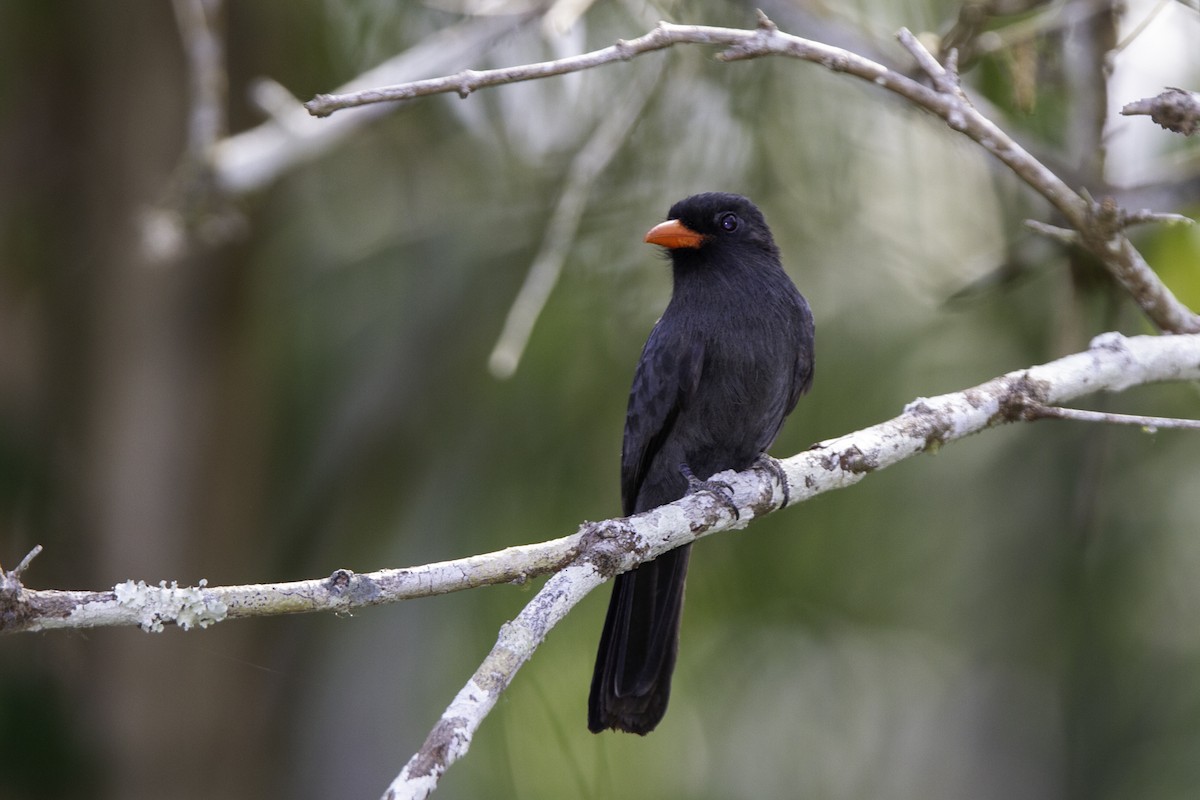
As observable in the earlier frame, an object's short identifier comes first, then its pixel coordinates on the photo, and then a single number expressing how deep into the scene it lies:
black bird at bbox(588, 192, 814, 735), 7.27
